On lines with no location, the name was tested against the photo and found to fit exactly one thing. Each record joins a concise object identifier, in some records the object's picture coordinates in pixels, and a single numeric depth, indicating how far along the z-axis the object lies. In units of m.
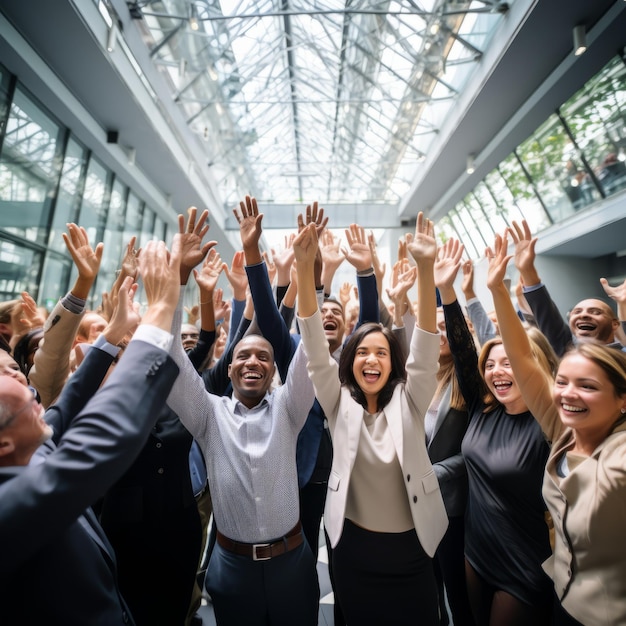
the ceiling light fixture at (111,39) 5.11
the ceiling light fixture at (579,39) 4.88
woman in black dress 1.51
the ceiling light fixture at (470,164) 8.46
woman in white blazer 1.49
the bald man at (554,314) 2.37
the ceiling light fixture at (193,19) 5.87
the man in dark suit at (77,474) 0.68
